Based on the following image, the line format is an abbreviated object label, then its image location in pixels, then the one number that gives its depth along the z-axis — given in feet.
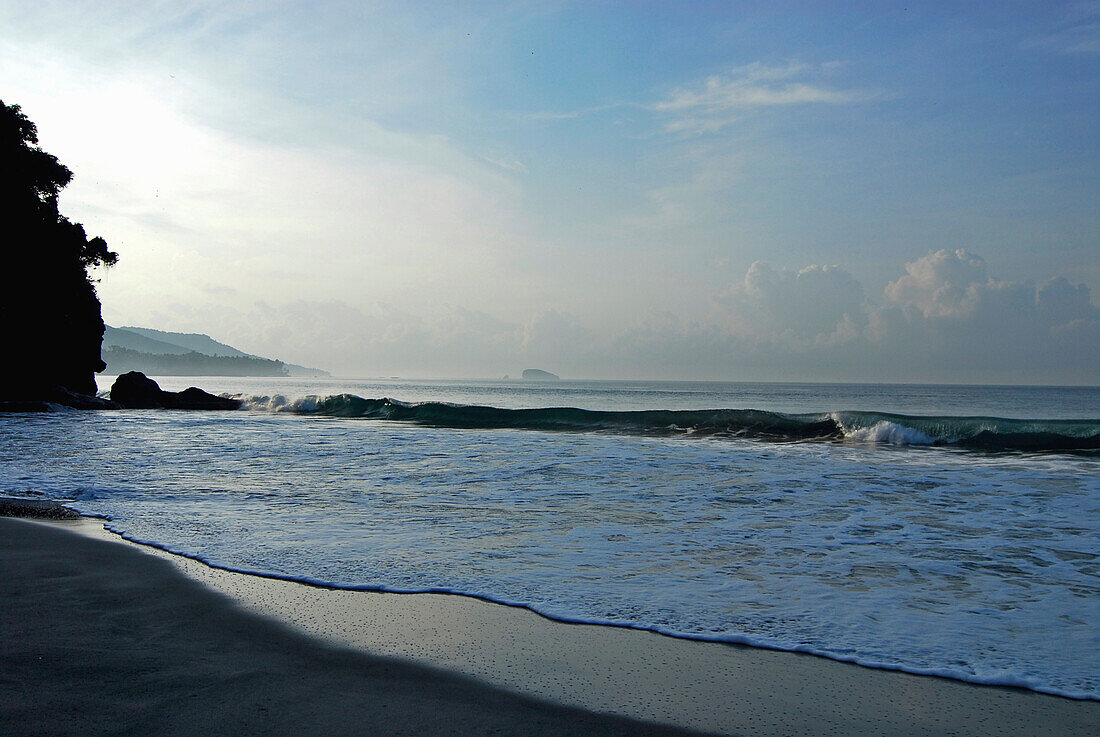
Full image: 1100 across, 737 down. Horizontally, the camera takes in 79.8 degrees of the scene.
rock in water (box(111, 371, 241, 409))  103.30
